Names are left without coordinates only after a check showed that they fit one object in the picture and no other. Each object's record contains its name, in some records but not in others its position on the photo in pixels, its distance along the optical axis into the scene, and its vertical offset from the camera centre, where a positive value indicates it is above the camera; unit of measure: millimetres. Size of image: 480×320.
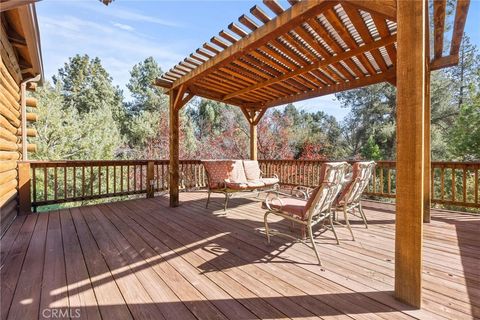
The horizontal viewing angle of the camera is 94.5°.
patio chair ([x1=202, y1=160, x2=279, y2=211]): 4477 -421
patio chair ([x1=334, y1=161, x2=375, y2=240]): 2926 -378
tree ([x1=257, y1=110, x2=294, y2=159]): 13188 +1367
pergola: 1616 +1642
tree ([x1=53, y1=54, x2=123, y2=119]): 18797 +6456
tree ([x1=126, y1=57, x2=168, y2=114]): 19703 +6924
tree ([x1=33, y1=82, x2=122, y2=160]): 10667 +1442
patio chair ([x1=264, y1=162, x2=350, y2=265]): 2342 -500
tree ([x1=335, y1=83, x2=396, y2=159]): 13797 +2764
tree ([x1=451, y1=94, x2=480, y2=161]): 10234 +1213
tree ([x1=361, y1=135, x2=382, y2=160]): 13617 +531
